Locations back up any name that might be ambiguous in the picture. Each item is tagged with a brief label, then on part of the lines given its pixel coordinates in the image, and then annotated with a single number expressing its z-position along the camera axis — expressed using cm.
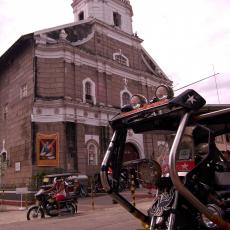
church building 2138
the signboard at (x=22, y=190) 1932
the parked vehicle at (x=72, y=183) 1297
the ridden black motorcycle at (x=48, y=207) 1170
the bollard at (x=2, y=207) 1617
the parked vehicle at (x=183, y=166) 358
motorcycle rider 1175
